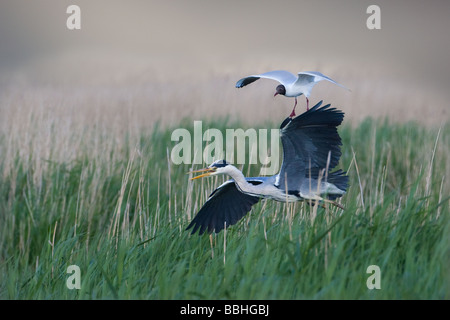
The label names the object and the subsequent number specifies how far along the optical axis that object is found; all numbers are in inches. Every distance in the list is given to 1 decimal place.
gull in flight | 353.7
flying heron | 324.5
